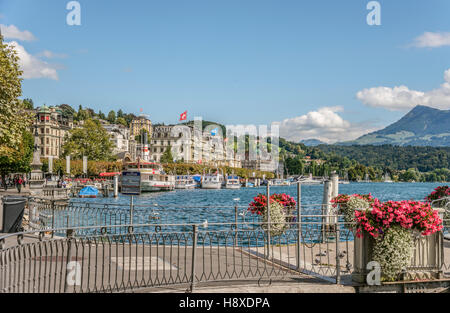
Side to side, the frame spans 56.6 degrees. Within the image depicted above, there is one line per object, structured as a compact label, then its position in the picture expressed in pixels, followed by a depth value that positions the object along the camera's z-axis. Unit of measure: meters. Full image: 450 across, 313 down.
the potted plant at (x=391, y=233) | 7.86
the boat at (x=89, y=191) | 65.54
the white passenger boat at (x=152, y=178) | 92.50
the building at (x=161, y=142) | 180.62
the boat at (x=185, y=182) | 118.62
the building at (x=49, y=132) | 126.75
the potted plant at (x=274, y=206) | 12.45
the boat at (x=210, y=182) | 124.81
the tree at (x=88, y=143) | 105.44
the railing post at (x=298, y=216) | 9.27
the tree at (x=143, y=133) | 177.23
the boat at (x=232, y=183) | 131.75
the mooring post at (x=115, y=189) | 73.19
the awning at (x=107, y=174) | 95.22
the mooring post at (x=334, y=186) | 19.06
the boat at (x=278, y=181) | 165.82
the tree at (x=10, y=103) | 22.15
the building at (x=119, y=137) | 182.88
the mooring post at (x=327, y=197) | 18.16
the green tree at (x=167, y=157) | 151.62
